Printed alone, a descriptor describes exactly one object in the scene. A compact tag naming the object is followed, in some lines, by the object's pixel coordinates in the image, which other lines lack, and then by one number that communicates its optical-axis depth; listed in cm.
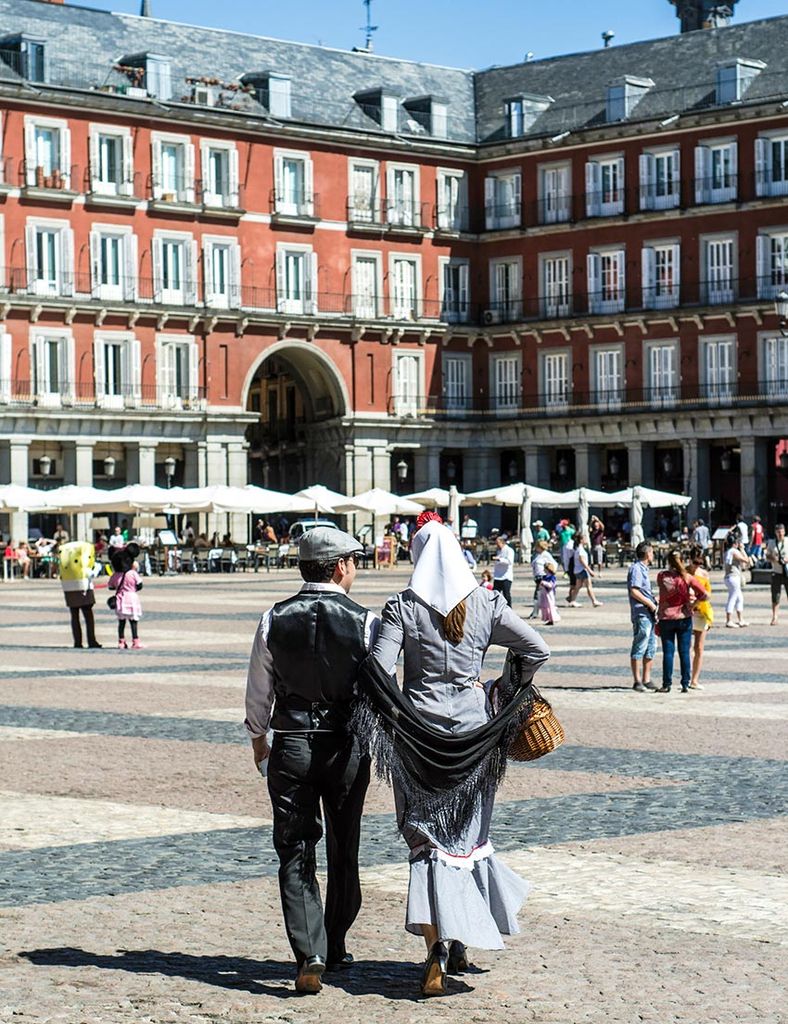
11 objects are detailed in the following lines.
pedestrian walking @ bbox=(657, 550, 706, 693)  2061
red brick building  6856
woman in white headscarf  774
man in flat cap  797
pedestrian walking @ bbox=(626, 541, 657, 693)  2061
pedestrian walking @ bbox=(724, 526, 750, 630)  3053
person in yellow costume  2711
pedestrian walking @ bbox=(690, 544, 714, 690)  2091
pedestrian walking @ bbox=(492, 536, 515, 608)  3297
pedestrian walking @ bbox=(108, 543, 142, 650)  2655
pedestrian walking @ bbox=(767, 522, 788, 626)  3138
